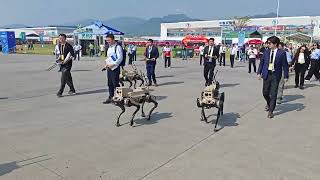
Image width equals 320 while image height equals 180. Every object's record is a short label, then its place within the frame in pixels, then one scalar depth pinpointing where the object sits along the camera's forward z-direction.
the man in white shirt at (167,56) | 23.92
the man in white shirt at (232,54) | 25.93
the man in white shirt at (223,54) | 26.96
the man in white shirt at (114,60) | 8.99
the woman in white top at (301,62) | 13.45
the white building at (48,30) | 131.05
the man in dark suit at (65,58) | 10.68
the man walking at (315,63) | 15.47
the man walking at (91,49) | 36.84
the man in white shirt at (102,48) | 35.62
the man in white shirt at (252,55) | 19.73
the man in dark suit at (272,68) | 7.93
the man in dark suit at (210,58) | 11.80
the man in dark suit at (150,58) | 12.95
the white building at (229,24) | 102.38
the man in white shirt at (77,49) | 31.19
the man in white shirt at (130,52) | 27.44
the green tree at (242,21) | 111.94
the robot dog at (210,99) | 6.66
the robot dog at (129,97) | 6.75
